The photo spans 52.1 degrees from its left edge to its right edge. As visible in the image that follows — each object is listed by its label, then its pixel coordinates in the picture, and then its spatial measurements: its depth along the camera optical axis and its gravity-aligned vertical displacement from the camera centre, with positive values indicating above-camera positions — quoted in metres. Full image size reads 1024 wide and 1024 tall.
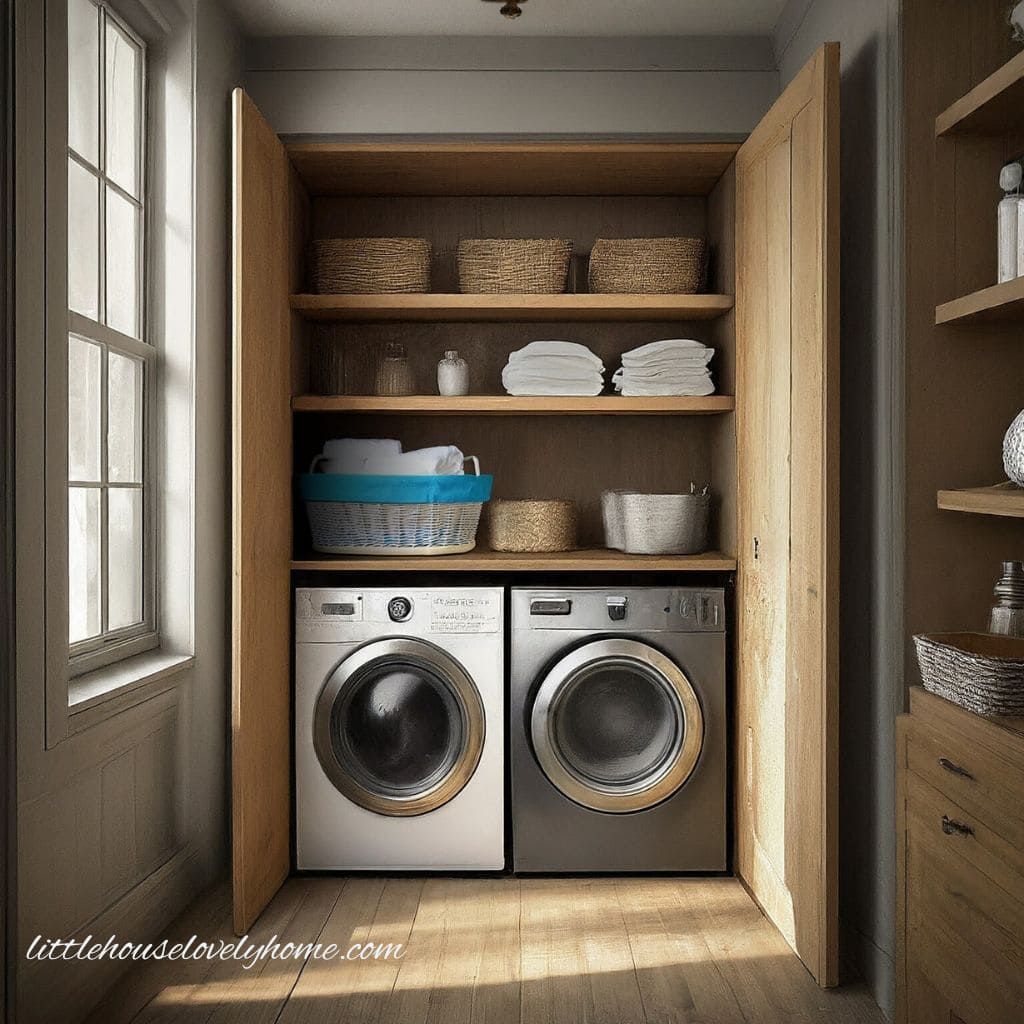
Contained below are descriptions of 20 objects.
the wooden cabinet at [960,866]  1.64 -0.62
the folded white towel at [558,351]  3.22 +0.46
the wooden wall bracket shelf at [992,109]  1.87 +0.76
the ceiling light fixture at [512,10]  2.69 +1.26
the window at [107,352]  2.37 +0.36
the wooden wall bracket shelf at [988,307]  1.84 +0.36
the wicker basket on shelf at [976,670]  1.74 -0.30
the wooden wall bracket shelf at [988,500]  1.82 +0.00
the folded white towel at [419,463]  3.17 +0.11
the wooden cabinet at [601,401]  2.40 +0.29
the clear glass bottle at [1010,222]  1.99 +0.53
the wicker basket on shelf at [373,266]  3.21 +0.72
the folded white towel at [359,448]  3.25 +0.16
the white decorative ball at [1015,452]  1.83 +0.08
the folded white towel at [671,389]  3.22 +0.34
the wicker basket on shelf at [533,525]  3.25 -0.08
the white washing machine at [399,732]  3.08 -0.69
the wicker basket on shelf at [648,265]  3.23 +0.73
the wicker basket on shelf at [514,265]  3.21 +0.72
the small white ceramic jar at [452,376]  3.27 +0.39
